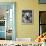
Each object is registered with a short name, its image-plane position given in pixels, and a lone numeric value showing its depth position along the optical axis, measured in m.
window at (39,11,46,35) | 4.88
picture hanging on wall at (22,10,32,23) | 4.92
